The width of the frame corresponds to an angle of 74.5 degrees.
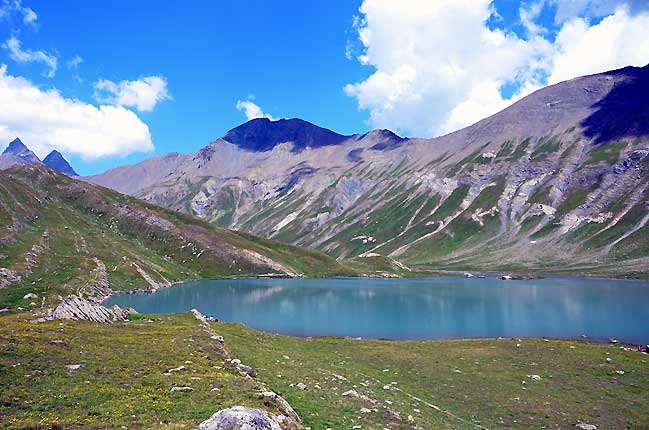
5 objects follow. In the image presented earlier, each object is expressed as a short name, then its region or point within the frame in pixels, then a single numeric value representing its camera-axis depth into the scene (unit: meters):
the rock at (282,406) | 22.82
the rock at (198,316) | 66.21
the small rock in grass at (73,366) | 27.12
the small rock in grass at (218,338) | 44.80
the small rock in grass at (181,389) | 24.55
